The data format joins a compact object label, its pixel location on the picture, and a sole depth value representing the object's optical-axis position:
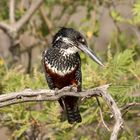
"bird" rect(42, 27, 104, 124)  6.81
